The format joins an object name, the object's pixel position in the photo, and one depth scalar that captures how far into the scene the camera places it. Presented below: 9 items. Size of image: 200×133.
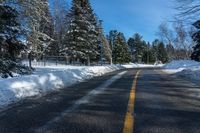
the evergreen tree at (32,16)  6.67
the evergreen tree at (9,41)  6.43
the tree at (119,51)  38.86
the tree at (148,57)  57.90
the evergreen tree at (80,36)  23.22
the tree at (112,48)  37.24
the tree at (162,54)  62.19
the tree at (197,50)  22.98
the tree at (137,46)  61.58
